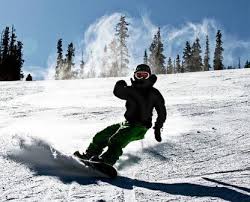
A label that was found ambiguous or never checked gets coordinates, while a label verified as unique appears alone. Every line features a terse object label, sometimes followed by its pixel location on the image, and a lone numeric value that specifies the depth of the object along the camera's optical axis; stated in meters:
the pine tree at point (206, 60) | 82.06
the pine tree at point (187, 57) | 81.01
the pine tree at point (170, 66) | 102.79
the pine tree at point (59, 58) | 82.70
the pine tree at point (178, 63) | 98.36
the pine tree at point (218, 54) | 77.44
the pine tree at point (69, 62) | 82.12
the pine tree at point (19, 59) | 69.71
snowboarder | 6.61
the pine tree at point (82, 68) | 92.71
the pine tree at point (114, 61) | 69.25
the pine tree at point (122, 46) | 68.25
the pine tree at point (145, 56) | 91.74
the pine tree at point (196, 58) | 78.19
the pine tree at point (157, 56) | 74.66
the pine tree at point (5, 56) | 60.97
